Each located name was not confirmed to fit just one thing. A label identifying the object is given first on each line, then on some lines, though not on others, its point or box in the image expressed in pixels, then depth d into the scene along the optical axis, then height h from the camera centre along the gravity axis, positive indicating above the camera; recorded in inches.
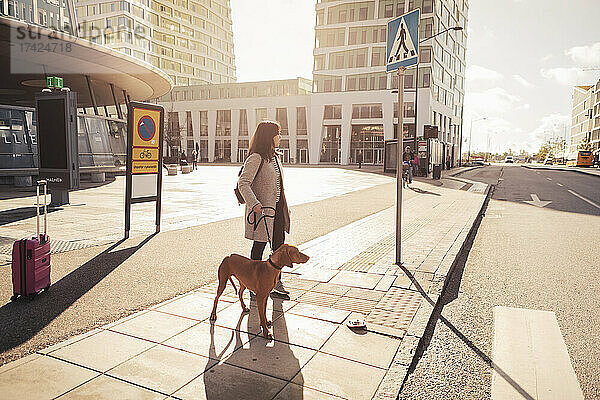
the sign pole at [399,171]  225.3 -3.4
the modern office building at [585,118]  3907.5 +525.5
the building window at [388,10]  2249.3 +812.3
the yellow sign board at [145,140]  318.0 +14.4
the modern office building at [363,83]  2135.8 +429.7
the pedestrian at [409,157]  879.1 +18.4
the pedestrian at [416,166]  1061.0 -2.5
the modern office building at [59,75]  681.0 +176.4
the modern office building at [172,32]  2928.2 +955.5
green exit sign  470.3 +82.6
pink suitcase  170.6 -44.4
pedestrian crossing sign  219.8 +65.2
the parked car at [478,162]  3319.4 +35.4
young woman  173.8 -9.2
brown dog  140.0 -36.7
